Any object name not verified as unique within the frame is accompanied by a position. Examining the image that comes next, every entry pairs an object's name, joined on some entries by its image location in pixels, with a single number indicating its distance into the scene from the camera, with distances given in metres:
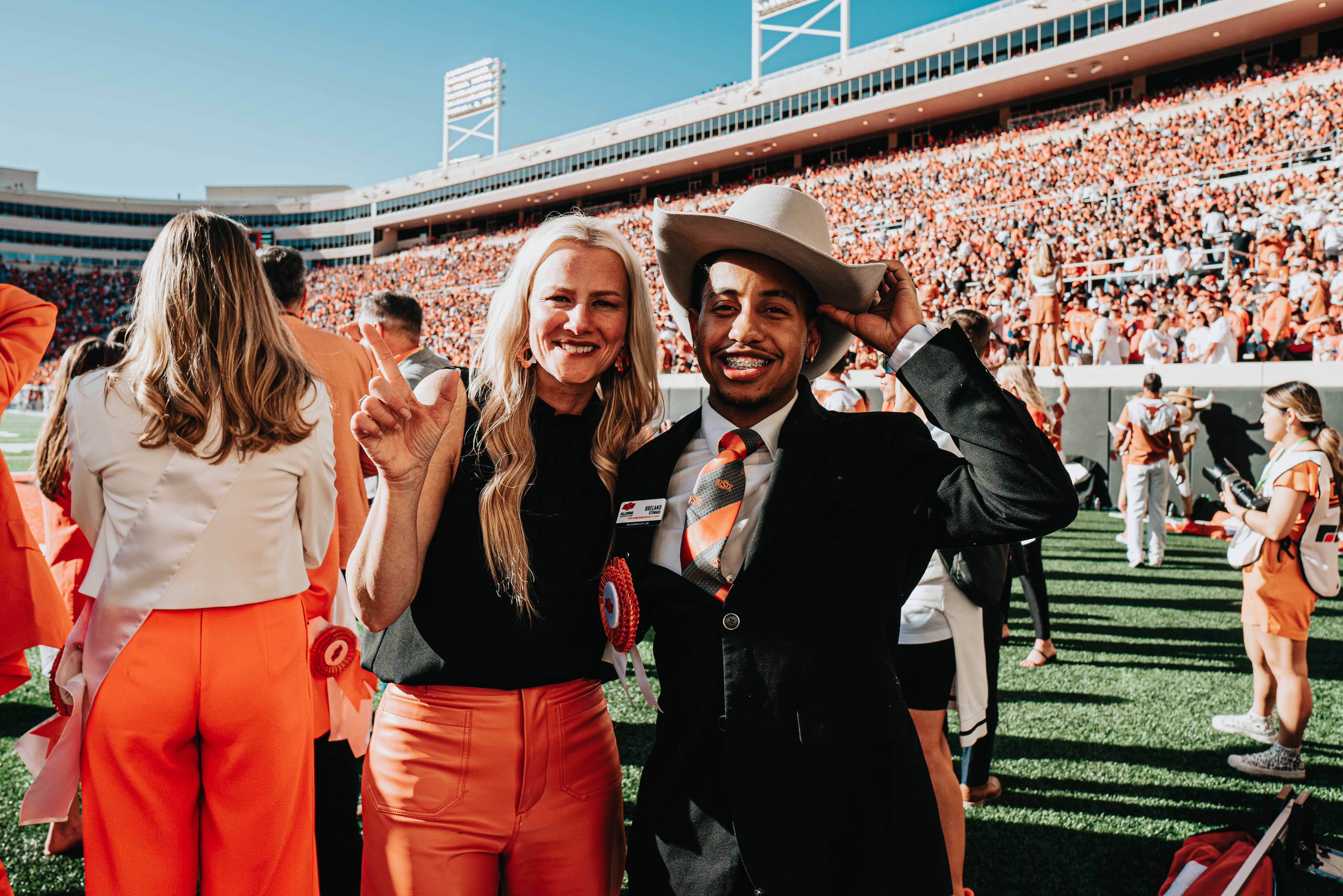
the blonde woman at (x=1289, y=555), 3.91
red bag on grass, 2.60
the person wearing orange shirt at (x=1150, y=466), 8.38
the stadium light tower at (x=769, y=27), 41.59
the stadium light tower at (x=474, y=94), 57.62
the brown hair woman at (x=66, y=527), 2.91
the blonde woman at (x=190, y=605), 1.77
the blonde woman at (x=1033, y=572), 5.15
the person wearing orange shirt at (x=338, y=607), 2.22
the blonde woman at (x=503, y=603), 1.57
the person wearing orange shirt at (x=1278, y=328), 11.54
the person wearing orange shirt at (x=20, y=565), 2.11
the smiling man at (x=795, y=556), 1.41
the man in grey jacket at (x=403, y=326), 4.31
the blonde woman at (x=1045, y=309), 12.27
